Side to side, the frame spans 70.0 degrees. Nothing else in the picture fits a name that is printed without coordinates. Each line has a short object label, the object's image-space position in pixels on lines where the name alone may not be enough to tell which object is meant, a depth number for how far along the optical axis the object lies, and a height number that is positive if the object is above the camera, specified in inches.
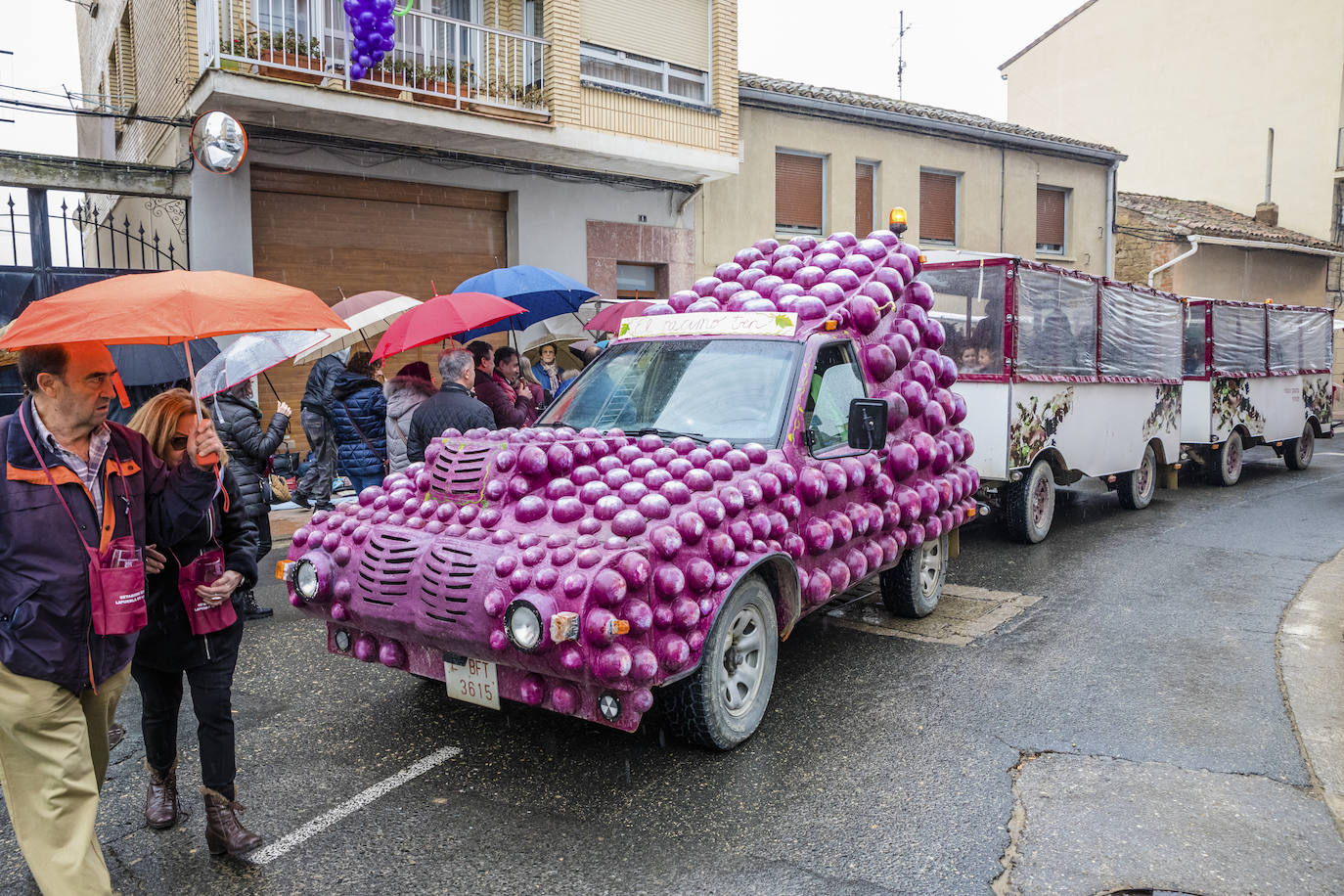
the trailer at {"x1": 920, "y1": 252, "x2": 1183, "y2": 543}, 330.6 +2.3
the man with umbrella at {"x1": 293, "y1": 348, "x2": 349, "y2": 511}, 331.0 -17.3
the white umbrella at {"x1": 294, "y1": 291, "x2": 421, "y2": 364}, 323.0 +22.9
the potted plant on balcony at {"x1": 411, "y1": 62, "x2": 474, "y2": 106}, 511.5 +161.6
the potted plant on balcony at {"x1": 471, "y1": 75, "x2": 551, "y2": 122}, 542.0 +160.8
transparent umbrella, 197.6 +5.8
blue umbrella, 354.9 +34.6
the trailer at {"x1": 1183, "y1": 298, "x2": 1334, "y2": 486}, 505.4 -1.7
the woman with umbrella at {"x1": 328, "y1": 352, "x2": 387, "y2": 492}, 313.0 -12.9
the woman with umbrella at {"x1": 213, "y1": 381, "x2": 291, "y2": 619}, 246.1 -14.6
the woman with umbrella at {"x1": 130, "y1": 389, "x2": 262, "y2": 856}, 131.1 -32.8
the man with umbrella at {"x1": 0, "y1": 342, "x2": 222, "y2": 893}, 107.8 -24.9
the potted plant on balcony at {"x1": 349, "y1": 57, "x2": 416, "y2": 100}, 486.6 +156.4
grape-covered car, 142.6 -23.9
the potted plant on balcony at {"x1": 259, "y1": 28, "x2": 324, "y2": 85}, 458.9 +158.9
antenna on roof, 1175.9 +389.4
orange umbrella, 107.7 +8.5
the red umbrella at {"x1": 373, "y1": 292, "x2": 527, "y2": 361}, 285.1 +18.7
